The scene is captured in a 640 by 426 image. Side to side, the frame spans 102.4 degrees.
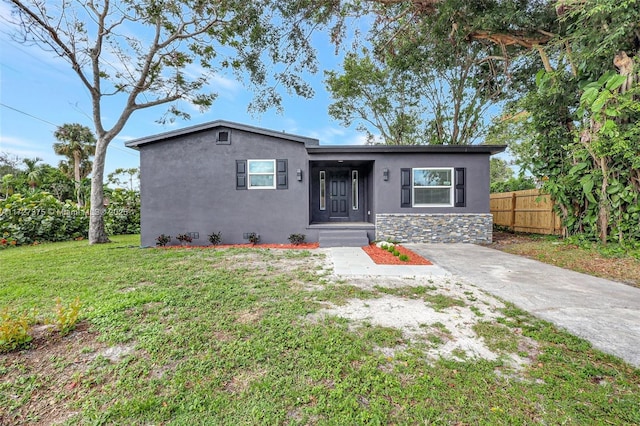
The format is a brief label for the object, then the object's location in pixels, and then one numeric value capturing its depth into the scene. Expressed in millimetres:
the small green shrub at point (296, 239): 8062
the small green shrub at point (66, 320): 2528
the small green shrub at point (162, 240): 7961
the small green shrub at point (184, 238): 8032
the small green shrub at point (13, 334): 2285
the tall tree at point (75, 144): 21109
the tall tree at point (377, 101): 13609
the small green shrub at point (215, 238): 8034
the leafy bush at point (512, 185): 10845
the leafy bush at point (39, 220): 8656
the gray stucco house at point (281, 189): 8102
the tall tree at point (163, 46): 7863
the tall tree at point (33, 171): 18078
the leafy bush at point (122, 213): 11852
